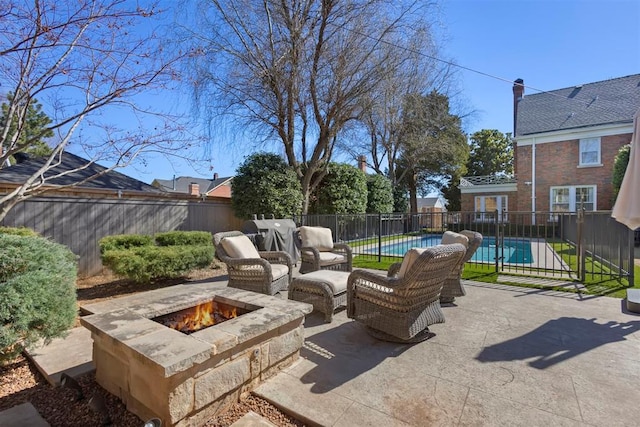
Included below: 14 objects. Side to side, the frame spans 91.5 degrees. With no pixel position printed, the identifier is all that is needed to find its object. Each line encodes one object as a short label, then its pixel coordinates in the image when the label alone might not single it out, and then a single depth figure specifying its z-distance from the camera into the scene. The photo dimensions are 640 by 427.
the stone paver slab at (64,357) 2.44
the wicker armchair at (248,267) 3.91
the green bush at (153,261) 4.85
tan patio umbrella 3.49
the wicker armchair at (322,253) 4.96
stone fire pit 1.71
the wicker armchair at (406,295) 2.72
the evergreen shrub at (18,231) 4.51
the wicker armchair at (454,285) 4.05
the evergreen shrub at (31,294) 2.16
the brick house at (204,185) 28.48
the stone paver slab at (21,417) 1.82
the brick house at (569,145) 13.88
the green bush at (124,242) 5.31
